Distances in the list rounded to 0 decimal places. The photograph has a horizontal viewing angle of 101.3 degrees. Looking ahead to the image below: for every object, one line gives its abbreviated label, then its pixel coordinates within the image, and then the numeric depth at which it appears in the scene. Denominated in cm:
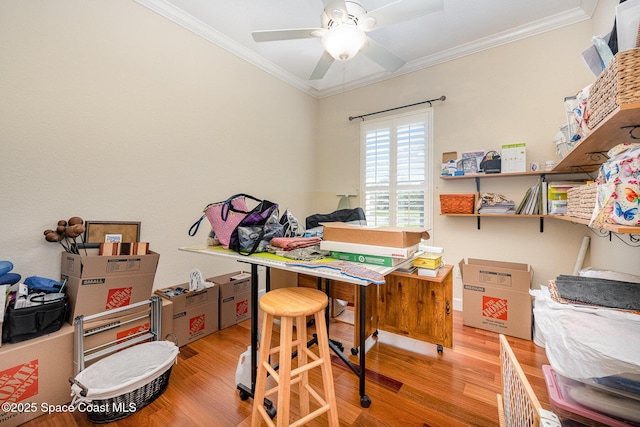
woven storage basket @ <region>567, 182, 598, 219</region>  117
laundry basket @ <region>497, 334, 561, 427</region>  65
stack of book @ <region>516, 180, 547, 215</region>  234
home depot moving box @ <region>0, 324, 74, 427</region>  134
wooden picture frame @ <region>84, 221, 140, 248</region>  192
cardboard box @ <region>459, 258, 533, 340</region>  226
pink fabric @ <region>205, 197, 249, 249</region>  161
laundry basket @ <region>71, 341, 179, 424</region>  135
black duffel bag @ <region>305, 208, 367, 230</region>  273
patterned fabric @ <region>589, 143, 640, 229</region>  81
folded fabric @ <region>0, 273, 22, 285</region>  150
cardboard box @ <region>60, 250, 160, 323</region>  162
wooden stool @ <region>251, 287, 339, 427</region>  110
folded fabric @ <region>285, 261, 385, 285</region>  106
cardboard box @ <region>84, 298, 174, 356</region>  166
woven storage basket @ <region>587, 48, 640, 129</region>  78
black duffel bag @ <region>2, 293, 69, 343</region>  139
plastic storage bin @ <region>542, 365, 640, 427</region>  82
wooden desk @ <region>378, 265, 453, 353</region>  192
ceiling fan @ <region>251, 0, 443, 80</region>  164
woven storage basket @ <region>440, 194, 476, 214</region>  269
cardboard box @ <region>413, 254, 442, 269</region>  175
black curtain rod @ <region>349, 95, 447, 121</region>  301
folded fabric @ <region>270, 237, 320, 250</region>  149
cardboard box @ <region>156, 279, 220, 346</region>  214
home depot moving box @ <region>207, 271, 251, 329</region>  249
